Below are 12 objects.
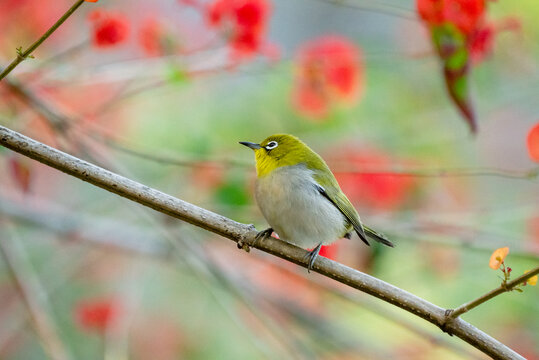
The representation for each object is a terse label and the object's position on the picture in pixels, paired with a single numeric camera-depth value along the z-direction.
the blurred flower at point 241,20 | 7.04
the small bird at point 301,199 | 5.57
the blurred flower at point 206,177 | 9.55
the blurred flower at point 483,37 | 6.23
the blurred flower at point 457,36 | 5.18
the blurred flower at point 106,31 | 6.05
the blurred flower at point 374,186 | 10.47
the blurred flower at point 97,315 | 10.07
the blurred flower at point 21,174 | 5.61
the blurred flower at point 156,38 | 7.49
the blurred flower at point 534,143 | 4.16
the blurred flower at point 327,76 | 8.72
